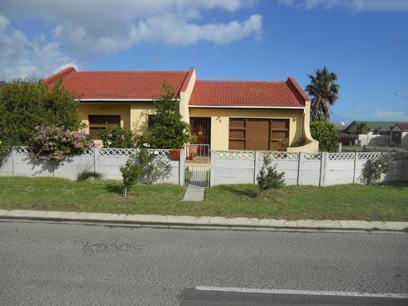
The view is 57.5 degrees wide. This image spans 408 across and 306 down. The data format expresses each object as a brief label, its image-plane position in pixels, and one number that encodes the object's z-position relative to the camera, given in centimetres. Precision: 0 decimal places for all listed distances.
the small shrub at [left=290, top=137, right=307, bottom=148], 1930
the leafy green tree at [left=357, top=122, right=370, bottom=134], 7330
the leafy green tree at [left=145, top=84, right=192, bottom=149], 1552
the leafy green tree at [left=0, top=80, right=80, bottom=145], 1278
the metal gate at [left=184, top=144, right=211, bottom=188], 1266
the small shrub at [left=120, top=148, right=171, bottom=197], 1164
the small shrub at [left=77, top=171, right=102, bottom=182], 1240
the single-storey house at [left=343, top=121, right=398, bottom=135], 7481
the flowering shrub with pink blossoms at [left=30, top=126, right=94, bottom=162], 1224
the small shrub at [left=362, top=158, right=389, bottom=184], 1284
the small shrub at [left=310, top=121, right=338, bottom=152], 2066
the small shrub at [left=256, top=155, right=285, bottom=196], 1013
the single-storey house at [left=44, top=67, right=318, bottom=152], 1888
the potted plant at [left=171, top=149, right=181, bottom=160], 1183
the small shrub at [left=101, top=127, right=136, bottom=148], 1447
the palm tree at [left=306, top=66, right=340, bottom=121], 4610
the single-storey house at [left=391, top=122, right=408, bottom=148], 5772
